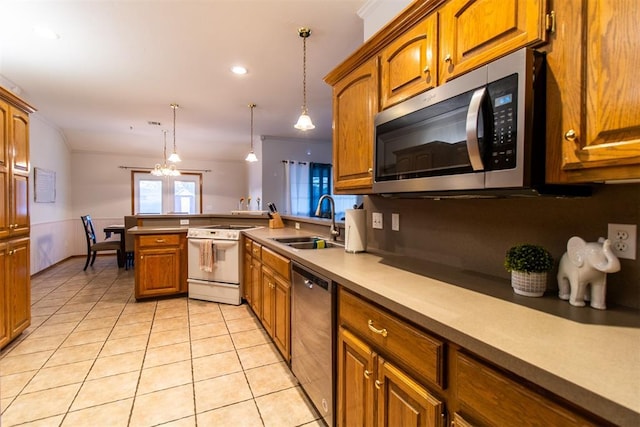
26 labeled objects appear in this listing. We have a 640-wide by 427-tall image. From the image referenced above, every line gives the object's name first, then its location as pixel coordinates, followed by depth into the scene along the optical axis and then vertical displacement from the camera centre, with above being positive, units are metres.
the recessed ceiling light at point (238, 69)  3.14 +1.46
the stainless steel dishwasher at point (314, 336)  1.52 -0.72
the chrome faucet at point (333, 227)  2.43 -0.15
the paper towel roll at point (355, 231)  2.02 -0.15
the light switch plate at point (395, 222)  1.92 -0.09
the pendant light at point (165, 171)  5.41 +0.67
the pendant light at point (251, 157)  4.29 +0.72
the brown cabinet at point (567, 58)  0.74 +0.45
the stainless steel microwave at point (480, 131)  0.90 +0.27
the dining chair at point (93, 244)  5.25 -0.66
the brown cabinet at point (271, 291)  2.13 -0.69
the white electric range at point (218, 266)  3.55 -0.69
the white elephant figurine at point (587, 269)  0.89 -0.18
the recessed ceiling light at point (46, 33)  2.45 +1.44
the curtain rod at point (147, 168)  7.09 +0.95
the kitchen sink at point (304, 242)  2.47 -0.30
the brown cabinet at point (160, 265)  3.63 -0.70
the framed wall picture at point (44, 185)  4.97 +0.37
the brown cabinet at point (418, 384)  0.67 -0.50
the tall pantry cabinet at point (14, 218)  2.37 -0.09
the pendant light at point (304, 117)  2.44 +0.74
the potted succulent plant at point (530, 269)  1.04 -0.21
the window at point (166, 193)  7.24 +0.35
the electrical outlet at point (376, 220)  2.07 -0.08
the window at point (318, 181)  6.41 +0.59
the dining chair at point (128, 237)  5.30 -0.52
